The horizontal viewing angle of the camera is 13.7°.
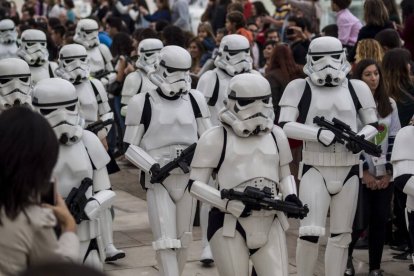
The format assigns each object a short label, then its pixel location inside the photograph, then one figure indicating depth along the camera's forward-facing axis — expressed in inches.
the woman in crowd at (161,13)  1148.9
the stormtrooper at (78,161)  436.8
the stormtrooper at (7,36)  963.3
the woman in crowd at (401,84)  619.1
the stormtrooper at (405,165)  481.4
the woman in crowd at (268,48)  808.7
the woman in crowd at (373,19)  779.6
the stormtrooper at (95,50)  905.3
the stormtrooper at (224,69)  645.1
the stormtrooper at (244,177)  445.1
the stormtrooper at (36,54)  777.0
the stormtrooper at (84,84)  662.2
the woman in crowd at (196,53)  902.7
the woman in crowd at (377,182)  582.7
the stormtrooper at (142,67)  704.8
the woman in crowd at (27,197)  263.1
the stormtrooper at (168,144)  525.9
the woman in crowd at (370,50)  681.4
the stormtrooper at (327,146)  533.4
